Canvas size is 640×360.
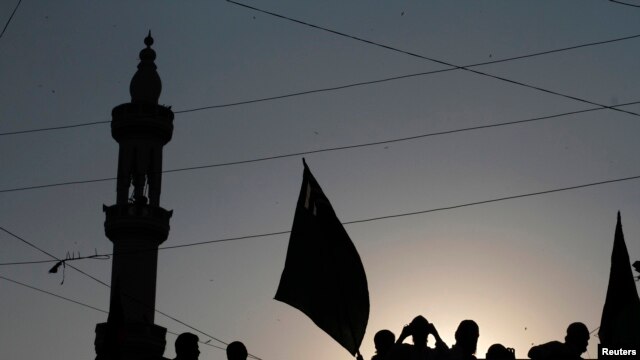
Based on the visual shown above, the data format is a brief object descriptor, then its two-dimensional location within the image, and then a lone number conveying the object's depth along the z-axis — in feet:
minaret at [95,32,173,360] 130.00
